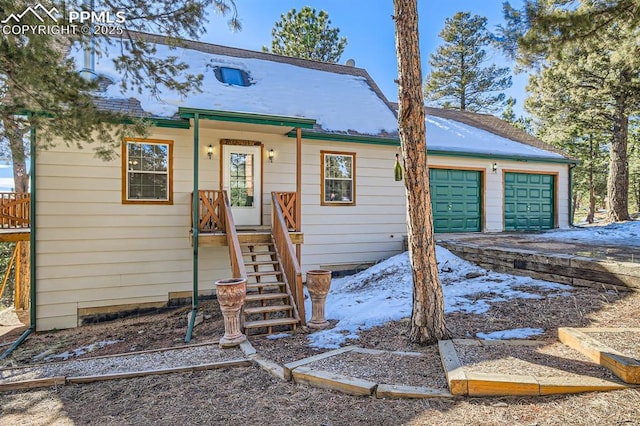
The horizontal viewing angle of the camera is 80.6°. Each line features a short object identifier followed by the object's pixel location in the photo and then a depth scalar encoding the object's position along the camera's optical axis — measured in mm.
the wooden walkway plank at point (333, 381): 3031
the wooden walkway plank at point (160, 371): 3869
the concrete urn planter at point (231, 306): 4625
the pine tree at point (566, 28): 5570
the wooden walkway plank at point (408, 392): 2867
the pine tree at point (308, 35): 21094
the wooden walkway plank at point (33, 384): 3791
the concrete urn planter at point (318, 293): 5305
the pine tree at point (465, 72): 23328
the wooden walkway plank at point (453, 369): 2857
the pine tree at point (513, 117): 25203
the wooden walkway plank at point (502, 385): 2773
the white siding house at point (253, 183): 6699
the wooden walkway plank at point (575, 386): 2723
